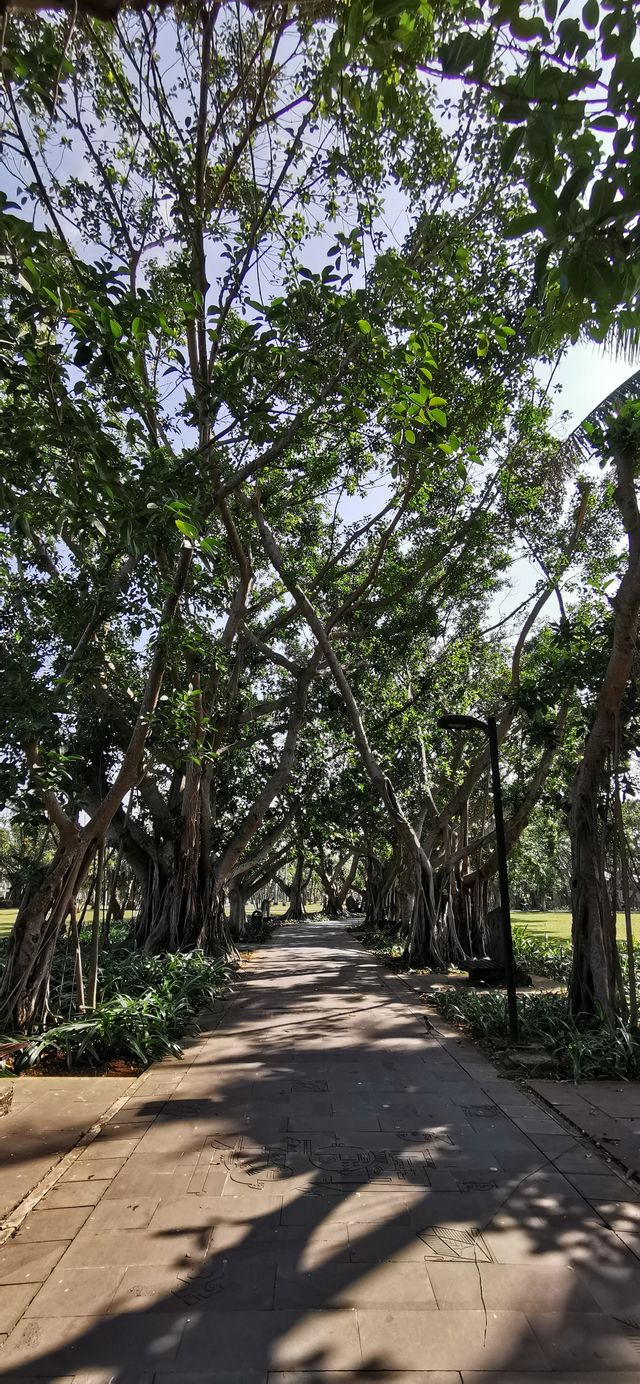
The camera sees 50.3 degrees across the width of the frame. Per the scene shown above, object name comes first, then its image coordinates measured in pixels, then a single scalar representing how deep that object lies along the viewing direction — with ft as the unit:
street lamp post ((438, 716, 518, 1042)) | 18.85
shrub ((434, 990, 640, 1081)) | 16.48
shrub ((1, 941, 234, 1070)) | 17.43
